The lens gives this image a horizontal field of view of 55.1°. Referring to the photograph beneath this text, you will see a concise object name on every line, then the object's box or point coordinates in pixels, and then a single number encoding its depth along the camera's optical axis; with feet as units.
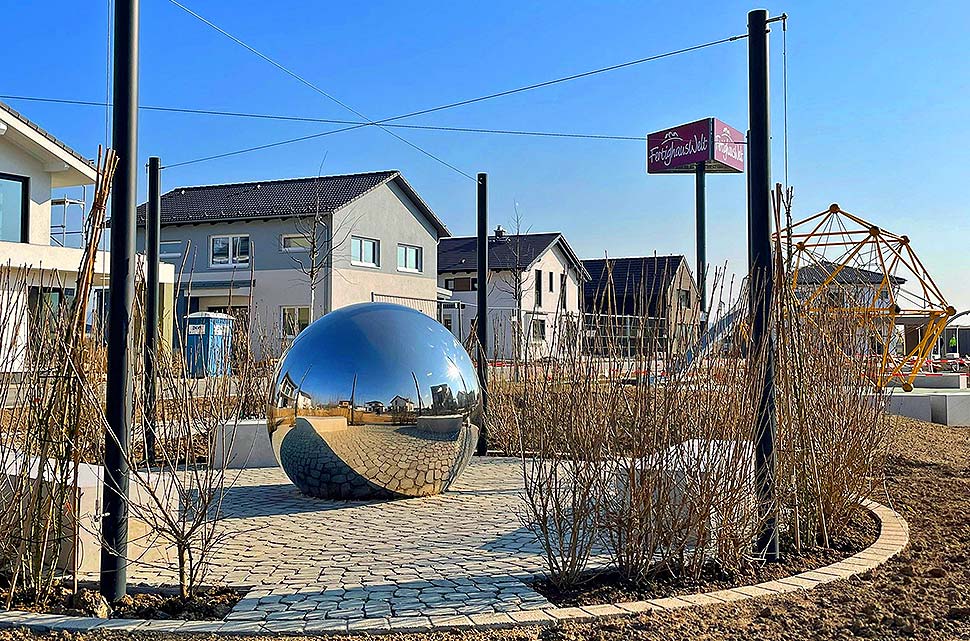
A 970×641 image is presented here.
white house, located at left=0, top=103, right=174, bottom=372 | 76.89
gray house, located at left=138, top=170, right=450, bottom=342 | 118.21
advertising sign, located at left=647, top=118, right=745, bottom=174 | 130.62
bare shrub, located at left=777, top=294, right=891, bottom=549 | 20.80
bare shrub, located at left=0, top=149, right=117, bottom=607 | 16.94
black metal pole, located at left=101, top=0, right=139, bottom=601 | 16.39
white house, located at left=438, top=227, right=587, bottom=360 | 150.82
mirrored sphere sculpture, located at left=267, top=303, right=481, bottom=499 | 26.11
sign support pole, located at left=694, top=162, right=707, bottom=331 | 120.57
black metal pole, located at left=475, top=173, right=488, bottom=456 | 38.29
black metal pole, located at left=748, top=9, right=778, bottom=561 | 19.66
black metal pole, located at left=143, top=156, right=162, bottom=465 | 36.42
